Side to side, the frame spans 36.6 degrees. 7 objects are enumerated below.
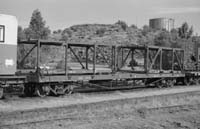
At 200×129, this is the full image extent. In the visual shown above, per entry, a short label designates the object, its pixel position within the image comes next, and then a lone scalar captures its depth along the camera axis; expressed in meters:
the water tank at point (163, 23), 197.11
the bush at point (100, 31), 81.59
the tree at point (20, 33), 34.67
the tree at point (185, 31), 79.65
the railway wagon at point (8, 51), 13.29
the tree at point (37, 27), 39.25
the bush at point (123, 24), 89.07
